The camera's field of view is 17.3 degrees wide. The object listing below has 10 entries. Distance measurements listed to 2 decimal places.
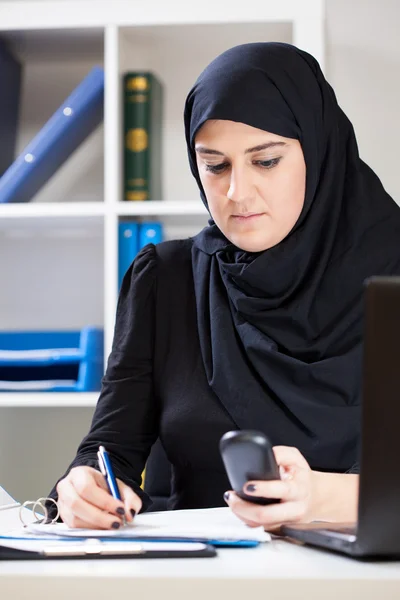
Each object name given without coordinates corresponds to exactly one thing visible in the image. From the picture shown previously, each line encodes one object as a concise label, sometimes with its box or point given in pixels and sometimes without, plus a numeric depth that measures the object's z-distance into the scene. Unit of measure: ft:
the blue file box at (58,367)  8.74
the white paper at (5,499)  6.54
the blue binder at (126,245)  8.78
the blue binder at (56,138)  8.85
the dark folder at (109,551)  3.46
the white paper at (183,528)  3.95
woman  6.38
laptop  3.19
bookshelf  8.73
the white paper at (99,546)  3.54
